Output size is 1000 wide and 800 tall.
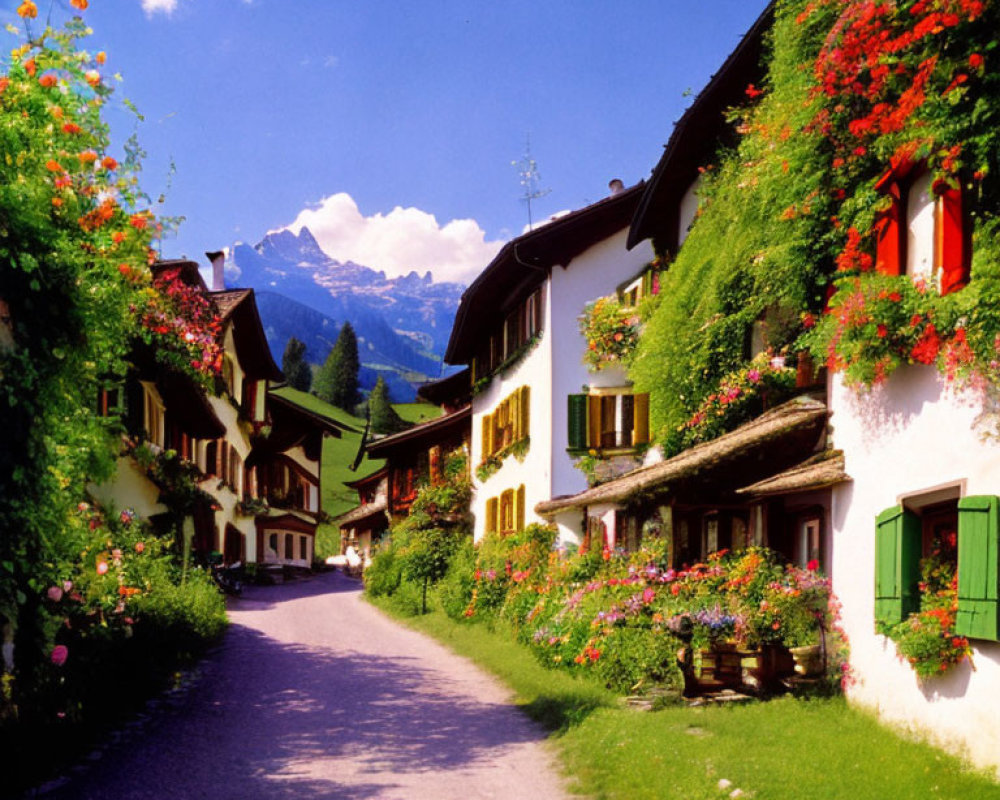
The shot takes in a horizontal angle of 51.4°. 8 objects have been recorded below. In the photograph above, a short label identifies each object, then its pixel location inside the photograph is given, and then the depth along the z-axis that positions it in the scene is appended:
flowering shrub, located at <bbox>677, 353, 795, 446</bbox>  14.30
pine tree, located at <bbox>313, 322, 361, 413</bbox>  119.69
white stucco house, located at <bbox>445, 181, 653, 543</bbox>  22.02
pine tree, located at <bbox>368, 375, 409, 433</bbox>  96.69
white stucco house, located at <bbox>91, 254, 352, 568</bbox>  20.47
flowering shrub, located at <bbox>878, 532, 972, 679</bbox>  8.38
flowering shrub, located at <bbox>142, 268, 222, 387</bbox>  12.04
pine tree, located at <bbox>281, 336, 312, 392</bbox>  122.00
